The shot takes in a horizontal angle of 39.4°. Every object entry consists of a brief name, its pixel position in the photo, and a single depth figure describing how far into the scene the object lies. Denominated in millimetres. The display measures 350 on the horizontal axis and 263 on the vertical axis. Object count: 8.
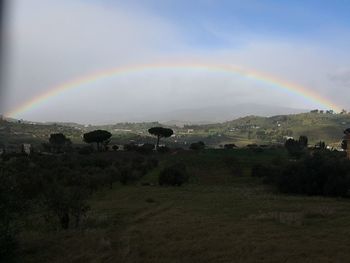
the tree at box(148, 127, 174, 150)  127250
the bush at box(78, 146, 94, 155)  101825
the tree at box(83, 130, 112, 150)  115056
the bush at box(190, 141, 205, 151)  120900
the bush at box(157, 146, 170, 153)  113931
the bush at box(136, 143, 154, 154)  110038
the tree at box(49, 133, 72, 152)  120856
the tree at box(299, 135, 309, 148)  137350
